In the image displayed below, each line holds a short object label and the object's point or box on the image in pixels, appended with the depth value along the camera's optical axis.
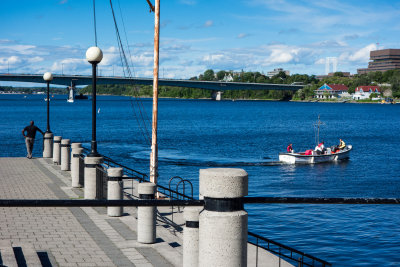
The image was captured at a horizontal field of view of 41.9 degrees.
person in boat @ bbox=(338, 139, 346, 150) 53.71
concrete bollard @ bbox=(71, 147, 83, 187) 16.06
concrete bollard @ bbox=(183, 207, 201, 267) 6.71
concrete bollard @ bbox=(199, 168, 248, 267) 3.80
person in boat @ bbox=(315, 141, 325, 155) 52.04
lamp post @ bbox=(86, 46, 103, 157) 14.72
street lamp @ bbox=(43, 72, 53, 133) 27.42
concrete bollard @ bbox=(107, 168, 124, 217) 11.54
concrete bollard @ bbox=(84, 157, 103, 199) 13.86
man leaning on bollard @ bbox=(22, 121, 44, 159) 25.38
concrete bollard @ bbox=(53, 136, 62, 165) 22.50
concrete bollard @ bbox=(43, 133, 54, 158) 25.38
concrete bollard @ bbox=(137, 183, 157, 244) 9.46
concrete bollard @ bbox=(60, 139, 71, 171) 19.97
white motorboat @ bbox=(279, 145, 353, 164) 49.25
